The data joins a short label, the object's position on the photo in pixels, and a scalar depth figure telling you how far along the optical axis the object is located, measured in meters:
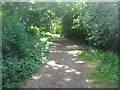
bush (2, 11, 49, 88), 4.13
